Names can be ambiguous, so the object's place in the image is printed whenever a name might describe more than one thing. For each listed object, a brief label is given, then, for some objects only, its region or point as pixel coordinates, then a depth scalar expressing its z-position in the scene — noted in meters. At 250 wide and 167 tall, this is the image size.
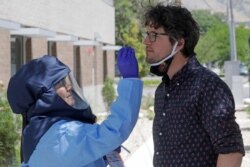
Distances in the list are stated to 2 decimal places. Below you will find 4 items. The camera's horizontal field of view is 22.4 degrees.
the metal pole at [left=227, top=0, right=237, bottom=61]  29.40
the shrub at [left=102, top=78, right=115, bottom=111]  23.75
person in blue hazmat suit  2.60
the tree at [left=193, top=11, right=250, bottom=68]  58.53
